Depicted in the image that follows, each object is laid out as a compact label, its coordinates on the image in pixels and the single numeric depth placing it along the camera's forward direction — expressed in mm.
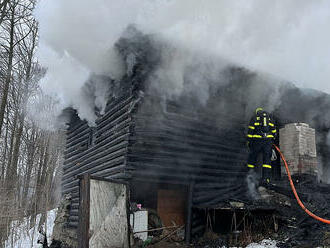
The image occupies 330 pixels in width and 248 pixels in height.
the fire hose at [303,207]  5655
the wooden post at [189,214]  6976
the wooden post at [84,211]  4734
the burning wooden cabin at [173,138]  7020
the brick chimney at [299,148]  8516
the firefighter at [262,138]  8258
